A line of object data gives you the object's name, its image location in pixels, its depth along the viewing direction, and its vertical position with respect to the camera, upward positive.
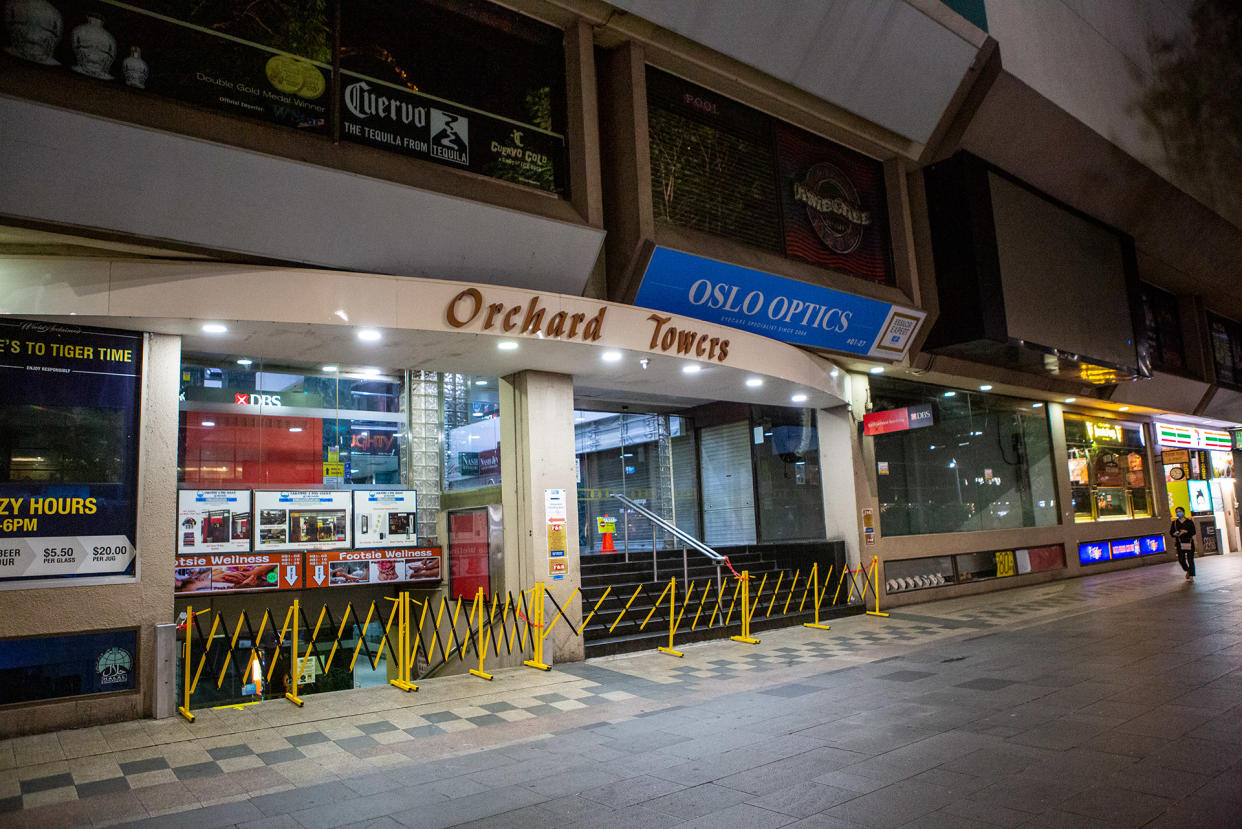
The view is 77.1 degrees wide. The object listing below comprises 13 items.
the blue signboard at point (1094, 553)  22.25 -1.85
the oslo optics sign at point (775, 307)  11.82 +3.38
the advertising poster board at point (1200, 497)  28.67 -0.49
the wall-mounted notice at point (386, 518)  12.80 +0.07
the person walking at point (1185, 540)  19.44 -1.39
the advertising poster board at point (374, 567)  11.29 -0.66
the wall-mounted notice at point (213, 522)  11.08 +0.13
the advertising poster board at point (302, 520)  11.88 +0.10
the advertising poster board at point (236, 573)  10.16 -0.59
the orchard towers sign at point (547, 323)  9.30 +2.43
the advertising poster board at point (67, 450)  7.86 +0.91
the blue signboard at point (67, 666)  7.57 -1.28
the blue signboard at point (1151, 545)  25.06 -1.93
